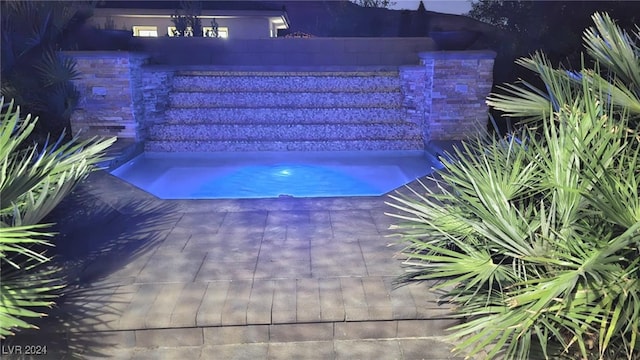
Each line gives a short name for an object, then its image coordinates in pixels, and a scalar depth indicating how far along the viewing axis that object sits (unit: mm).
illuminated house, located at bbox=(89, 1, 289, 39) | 15586
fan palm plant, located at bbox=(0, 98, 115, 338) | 2410
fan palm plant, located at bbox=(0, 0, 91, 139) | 6219
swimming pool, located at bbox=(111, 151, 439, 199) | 7121
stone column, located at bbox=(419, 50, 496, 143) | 8102
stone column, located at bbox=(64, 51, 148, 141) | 7945
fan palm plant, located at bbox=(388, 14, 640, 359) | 2059
